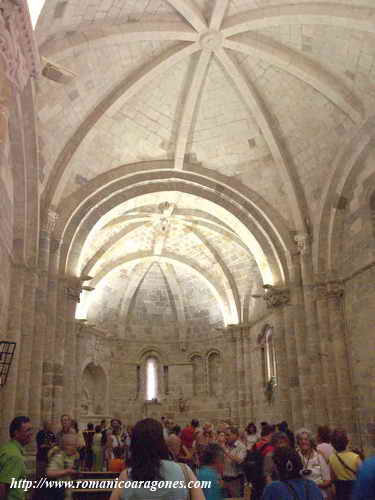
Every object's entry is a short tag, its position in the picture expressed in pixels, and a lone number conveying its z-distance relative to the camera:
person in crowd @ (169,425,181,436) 8.97
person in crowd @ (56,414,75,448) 6.99
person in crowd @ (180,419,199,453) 9.32
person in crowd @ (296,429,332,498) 5.74
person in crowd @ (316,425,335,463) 7.05
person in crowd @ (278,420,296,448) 6.90
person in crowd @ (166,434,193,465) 6.52
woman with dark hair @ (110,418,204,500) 2.75
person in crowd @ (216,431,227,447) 7.85
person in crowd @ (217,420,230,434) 9.41
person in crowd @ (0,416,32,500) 4.15
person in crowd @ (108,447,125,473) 8.36
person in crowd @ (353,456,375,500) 3.54
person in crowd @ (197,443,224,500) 4.44
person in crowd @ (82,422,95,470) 12.40
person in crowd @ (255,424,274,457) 6.09
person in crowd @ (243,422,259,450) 9.73
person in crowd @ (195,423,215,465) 7.89
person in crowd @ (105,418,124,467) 11.78
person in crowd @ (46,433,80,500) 5.04
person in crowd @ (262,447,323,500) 3.51
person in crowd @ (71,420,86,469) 12.16
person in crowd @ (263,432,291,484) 5.34
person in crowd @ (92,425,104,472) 10.99
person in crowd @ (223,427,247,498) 7.34
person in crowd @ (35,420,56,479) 7.34
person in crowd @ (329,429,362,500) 5.34
